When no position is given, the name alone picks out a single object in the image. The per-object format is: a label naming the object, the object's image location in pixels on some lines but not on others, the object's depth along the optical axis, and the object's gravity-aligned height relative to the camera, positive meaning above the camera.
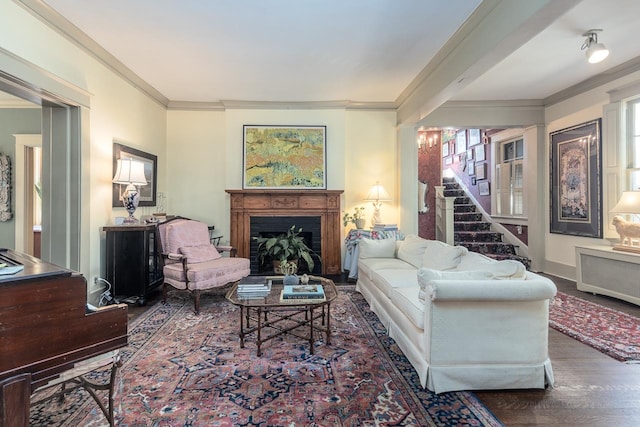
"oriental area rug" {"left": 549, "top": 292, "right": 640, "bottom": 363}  2.56 -1.05
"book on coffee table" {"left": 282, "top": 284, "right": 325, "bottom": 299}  2.57 -0.64
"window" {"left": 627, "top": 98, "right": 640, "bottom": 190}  4.01 +0.88
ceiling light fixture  3.04 +1.60
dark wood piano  1.08 -0.43
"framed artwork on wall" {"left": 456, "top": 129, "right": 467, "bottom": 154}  8.27 +1.94
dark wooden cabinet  3.66 -0.53
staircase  5.93 -0.41
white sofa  1.92 -0.71
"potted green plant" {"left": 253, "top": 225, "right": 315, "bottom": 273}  3.76 -0.38
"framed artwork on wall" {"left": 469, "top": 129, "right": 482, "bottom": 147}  7.57 +1.86
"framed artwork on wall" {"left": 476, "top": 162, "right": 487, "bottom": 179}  7.30 +1.02
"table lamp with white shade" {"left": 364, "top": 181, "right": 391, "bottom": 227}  5.14 +0.29
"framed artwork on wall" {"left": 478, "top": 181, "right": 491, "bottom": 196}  7.13 +0.59
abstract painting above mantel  5.26 +0.94
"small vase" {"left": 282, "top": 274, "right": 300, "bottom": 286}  2.92 -0.60
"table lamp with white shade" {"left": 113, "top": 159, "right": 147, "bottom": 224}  3.71 +0.41
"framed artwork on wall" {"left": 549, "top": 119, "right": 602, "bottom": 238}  4.43 +0.51
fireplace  5.19 -0.05
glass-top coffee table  2.47 -0.96
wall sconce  6.64 +1.54
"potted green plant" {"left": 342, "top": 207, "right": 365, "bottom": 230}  5.27 -0.06
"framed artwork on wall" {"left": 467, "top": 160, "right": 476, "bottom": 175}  7.75 +1.16
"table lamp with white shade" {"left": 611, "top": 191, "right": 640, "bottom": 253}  3.56 -0.10
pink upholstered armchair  3.55 -0.59
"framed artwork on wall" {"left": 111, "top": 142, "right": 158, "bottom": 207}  3.93 +0.59
